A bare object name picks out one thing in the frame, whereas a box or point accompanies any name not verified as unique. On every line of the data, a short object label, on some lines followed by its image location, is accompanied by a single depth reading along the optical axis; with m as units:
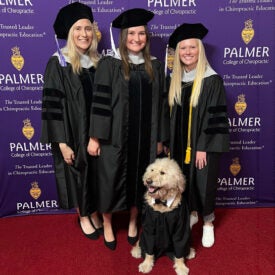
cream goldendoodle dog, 2.45
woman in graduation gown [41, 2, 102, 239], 2.68
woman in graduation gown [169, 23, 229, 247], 2.69
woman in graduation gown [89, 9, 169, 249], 2.63
